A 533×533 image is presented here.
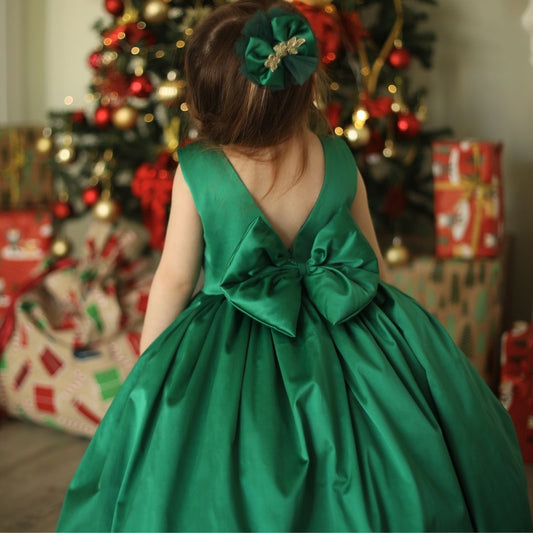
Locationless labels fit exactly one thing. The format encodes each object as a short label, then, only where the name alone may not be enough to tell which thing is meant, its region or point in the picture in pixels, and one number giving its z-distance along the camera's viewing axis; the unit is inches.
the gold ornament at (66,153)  86.7
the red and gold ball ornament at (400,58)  78.6
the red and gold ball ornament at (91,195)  86.4
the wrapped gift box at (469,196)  76.9
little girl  36.2
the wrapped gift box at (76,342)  71.6
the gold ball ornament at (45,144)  87.3
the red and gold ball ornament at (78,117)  88.3
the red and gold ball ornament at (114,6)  81.4
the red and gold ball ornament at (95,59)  83.3
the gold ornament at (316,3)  71.9
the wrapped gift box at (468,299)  77.4
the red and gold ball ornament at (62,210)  91.3
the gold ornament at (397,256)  78.5
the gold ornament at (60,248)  88.0
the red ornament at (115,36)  79.8
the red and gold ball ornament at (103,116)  83.4
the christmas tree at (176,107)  77.5
